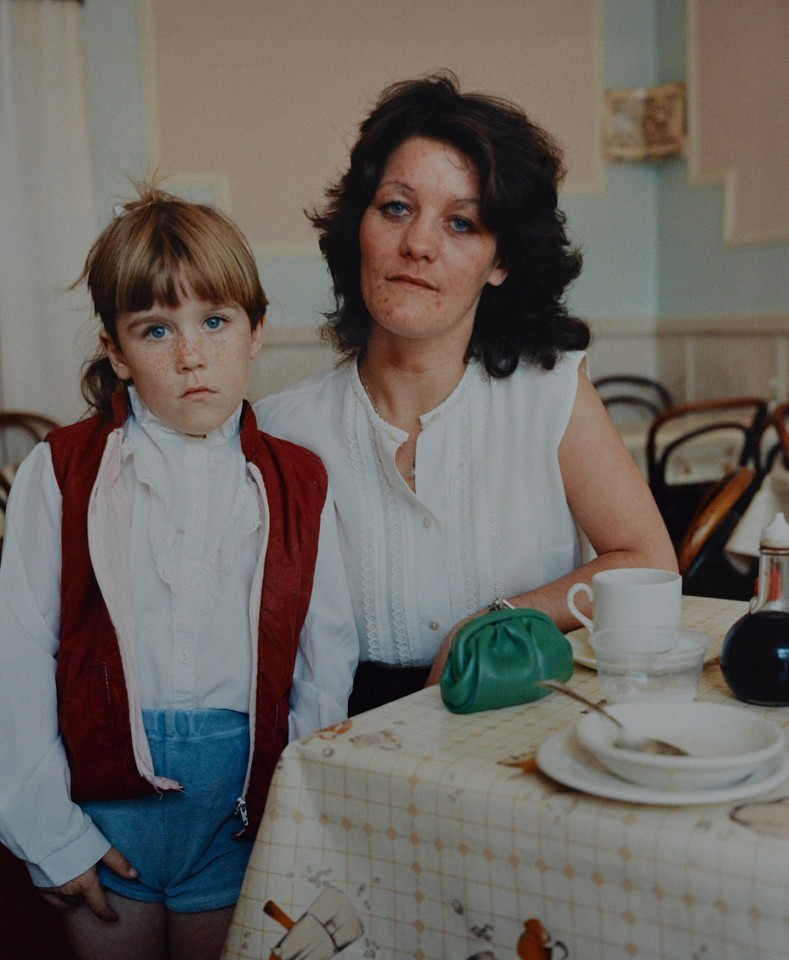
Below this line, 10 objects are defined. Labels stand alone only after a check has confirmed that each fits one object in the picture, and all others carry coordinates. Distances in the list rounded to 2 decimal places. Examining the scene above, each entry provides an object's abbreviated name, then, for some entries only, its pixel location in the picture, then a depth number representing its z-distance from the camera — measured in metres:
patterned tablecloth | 0.90
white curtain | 4.82
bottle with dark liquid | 1.20
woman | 1.74
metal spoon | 1.02
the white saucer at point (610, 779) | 0.95
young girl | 1.43
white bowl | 0.95
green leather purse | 1.23
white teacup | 1.28
